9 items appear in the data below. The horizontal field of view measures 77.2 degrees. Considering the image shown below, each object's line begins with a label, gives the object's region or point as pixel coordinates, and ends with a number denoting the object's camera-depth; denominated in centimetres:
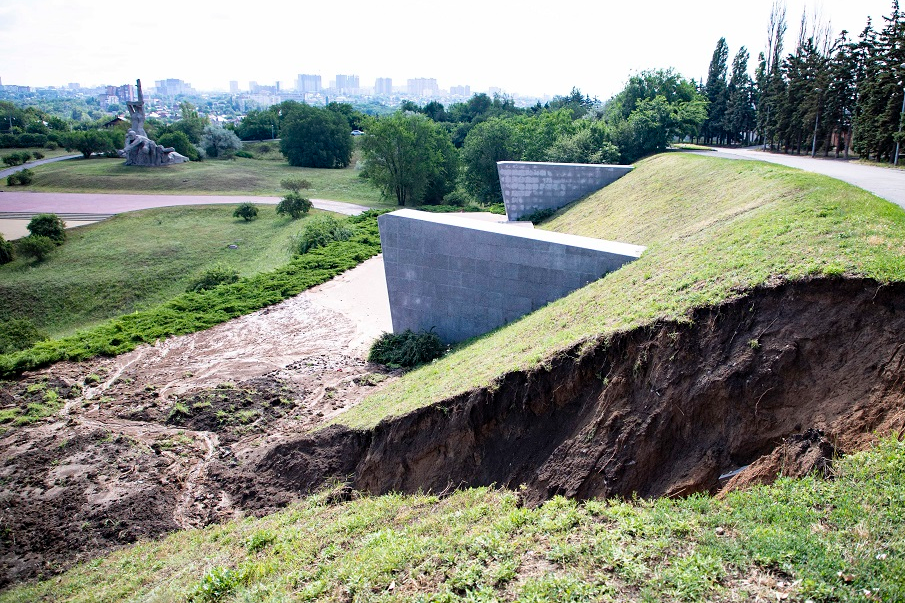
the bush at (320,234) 2766
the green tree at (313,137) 6244
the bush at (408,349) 1390
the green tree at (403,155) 3972
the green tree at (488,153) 3919
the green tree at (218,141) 6881
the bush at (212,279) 2300
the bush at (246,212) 3738
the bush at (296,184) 4612
